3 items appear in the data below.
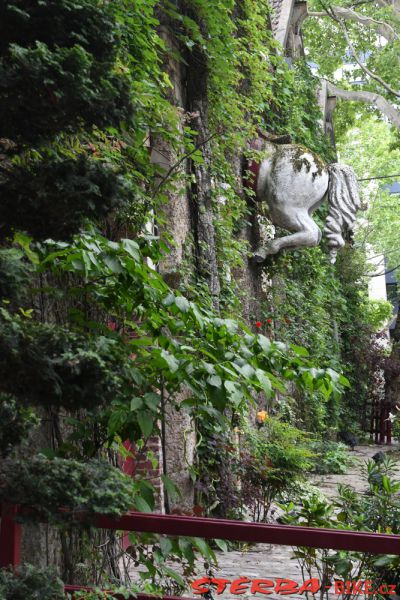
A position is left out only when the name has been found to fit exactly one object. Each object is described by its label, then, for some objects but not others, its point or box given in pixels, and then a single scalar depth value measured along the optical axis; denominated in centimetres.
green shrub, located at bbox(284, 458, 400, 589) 496
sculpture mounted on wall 1201
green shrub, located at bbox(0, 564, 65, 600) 244
